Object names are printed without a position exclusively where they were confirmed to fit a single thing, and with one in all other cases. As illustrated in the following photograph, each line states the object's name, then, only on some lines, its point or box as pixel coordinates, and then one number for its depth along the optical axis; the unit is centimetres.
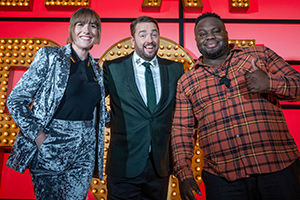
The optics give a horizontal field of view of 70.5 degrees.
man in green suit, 206
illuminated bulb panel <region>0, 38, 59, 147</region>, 306
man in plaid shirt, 164
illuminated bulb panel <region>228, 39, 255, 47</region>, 329
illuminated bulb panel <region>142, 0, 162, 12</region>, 342
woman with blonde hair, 169
